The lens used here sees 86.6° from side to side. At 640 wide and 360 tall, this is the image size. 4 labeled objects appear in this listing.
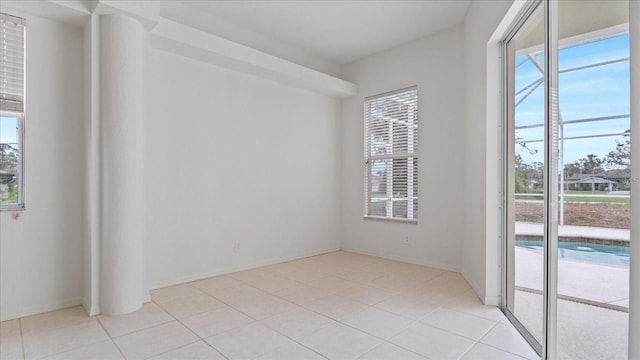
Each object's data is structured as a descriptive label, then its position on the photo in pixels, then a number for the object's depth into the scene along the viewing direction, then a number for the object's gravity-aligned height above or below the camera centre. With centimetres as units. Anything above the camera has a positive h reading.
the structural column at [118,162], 297 +15
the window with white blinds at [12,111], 283 +58
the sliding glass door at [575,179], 164 +0
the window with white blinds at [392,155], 493 +36
